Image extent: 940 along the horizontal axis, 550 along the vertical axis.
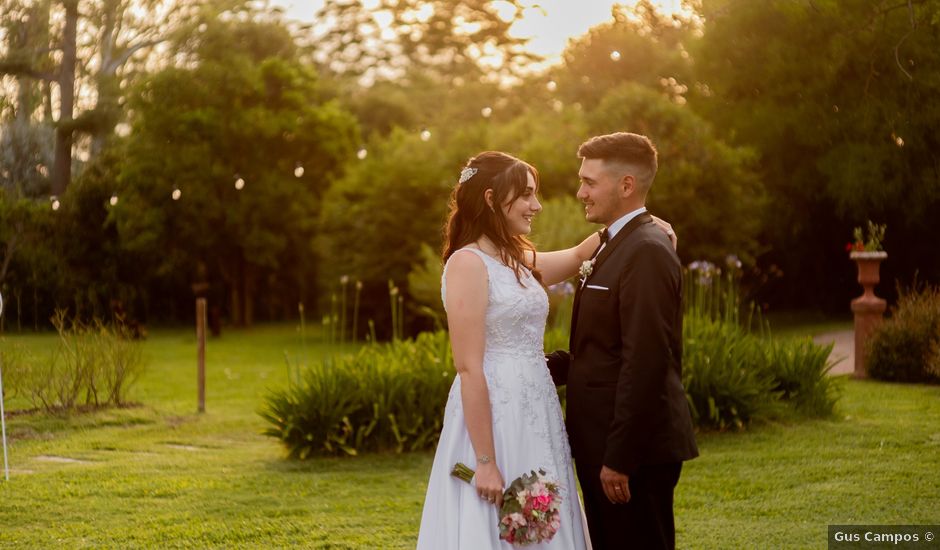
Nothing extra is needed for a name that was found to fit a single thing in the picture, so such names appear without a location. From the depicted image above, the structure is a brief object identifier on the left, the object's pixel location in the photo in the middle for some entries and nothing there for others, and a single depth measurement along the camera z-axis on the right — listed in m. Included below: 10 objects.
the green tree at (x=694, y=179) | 19.69
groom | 3.52
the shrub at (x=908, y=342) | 12.13
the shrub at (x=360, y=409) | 8.88
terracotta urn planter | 12.91
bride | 3.72
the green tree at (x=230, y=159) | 25.61
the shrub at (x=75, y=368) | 11.25
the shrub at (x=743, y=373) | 9.29
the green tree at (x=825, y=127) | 16.86
